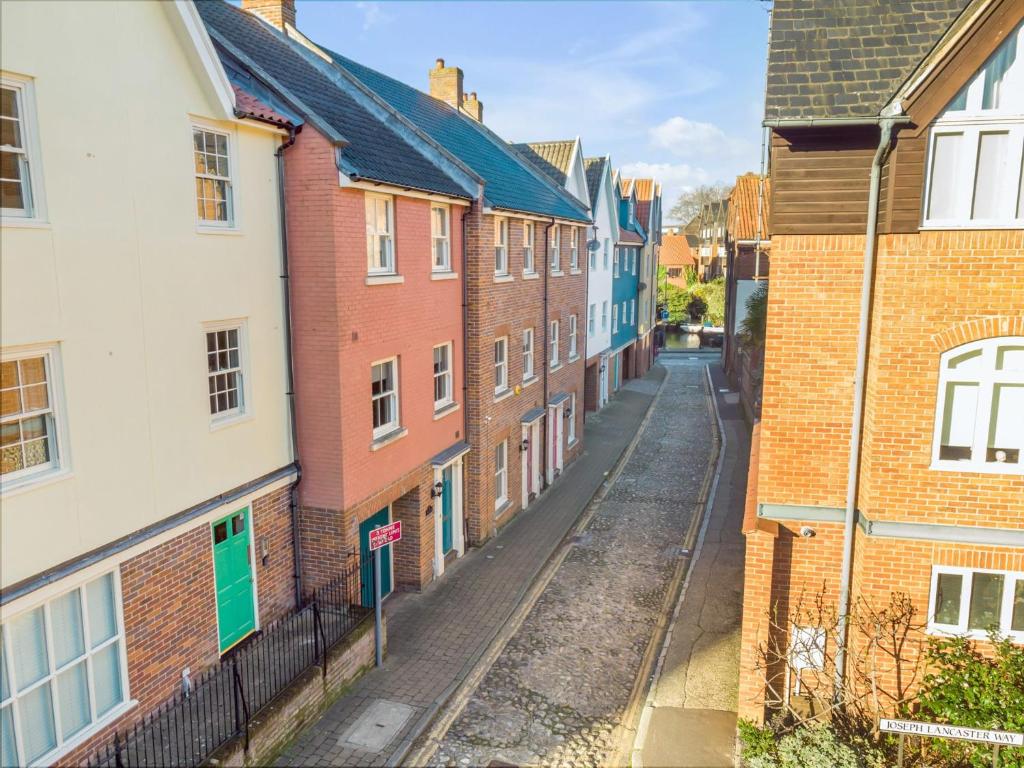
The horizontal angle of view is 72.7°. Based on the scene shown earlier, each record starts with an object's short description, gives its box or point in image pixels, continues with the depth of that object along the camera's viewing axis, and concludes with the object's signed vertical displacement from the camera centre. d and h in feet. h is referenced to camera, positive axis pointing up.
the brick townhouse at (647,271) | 137.90 +0.11
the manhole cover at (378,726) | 32.42 -21.70
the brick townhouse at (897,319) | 27.32 -1.95
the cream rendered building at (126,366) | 23.90 -3.82
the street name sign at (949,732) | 25.40 -17.02
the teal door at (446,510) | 52.47 -17.86
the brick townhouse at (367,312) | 37.11 -2.42
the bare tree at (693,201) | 340.80 +35.21
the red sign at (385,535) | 35.83 -13.69
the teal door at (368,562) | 43.39 -18.58
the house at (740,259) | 114.93 +2.17
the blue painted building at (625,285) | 115.85 -2.37
